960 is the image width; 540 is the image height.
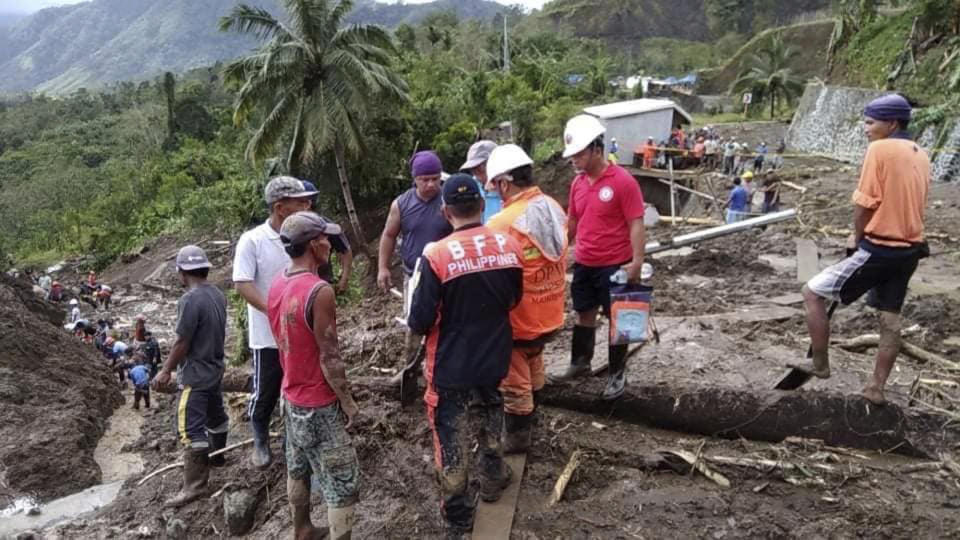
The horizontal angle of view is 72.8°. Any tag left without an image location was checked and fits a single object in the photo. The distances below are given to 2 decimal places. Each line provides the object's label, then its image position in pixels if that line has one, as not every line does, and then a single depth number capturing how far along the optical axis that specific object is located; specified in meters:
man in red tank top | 3.30
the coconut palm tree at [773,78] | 40.53
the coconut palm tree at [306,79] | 20.70
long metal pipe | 8.47
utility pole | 45.37
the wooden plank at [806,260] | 9.29
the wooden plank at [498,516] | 3.46
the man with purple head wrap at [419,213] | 4.80
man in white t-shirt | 4.20
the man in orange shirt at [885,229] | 3.78
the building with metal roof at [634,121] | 24.91
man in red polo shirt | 4.21
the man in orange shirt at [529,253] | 3.79
